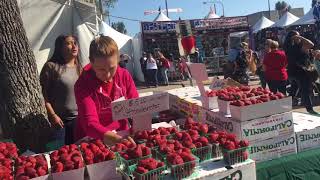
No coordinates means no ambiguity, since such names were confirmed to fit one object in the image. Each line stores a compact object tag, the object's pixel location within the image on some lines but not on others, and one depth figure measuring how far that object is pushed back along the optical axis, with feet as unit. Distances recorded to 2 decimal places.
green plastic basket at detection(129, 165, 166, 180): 4.54
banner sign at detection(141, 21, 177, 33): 44.79
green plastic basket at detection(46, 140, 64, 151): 8.91
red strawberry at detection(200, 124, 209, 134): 5.87
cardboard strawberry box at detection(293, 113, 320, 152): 6.37
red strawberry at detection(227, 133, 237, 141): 5.36
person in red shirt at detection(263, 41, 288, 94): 17.35
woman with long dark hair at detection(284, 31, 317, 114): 17.04
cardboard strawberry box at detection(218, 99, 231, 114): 6.58
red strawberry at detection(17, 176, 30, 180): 4.47
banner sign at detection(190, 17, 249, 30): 49.56
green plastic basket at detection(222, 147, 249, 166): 5.14
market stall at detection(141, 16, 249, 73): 45.50
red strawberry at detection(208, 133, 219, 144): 5.39
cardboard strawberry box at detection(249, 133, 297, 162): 6.02
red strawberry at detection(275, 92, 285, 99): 6.26
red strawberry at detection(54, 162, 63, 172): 4.62
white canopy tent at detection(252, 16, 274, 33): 51.36
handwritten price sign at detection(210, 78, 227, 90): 8.57
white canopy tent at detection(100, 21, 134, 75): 36.98
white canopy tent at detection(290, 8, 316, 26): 39.17
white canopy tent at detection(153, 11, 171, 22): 52.94
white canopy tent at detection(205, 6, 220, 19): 59.29
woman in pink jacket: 5.90
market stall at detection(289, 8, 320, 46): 39.20
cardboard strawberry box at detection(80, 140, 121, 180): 4.77
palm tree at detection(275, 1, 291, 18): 170.09
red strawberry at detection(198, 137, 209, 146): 5.29
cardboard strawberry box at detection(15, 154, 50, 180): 4.58
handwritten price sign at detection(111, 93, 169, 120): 5.67
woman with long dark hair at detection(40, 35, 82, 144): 8.64
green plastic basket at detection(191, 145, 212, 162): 5.23
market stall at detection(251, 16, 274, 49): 48.58
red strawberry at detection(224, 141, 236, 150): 5.15
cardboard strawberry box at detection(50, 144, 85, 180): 4.59
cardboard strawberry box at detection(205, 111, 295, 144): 5.97
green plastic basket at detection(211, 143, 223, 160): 5.35
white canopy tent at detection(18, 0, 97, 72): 14.92
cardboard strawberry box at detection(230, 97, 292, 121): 5.95
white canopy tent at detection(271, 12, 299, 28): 46.89
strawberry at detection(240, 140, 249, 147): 5.24
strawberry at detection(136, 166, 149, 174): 4.54
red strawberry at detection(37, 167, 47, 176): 4.63
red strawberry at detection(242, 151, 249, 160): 5.24
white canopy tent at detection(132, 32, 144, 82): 43.93
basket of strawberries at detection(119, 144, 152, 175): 4.93
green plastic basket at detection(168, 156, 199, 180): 4.73
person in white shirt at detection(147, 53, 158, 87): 38.18
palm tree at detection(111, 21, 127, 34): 180.93
